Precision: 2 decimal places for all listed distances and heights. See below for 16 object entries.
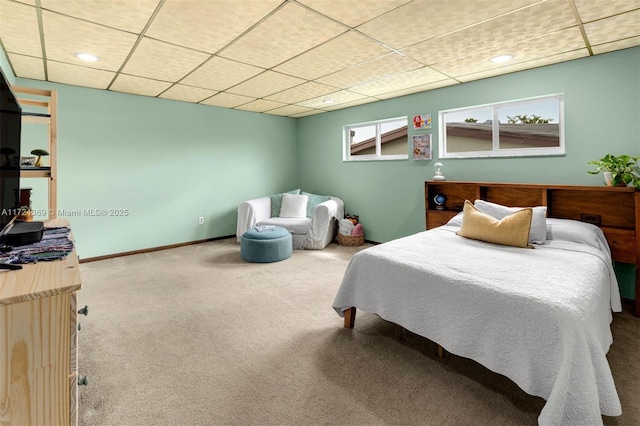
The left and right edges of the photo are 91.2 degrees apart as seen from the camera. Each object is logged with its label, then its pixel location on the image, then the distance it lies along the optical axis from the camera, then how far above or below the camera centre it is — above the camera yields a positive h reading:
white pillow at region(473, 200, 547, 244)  2.61 -0.06
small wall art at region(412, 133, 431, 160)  4.34 +0.96
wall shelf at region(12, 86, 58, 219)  2.24 +0.57
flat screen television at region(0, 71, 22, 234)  1.39 +0.32
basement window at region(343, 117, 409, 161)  4.93 +1.27
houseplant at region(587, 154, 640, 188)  2.69 +0.39
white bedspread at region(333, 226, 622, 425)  1.33 -0.51
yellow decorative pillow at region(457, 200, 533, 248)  2.48 -0.11
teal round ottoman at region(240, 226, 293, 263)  4.19 -0.41
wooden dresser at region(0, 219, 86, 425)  0.91 -0.40
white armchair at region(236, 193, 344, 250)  4.96 -0.11
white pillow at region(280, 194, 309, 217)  5.54 +0.17
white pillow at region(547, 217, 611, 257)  2.51 -0.16
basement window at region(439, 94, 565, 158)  3.43 +1.05
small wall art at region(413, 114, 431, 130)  4.31 +1.31
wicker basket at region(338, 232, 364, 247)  5.09 -0.40
